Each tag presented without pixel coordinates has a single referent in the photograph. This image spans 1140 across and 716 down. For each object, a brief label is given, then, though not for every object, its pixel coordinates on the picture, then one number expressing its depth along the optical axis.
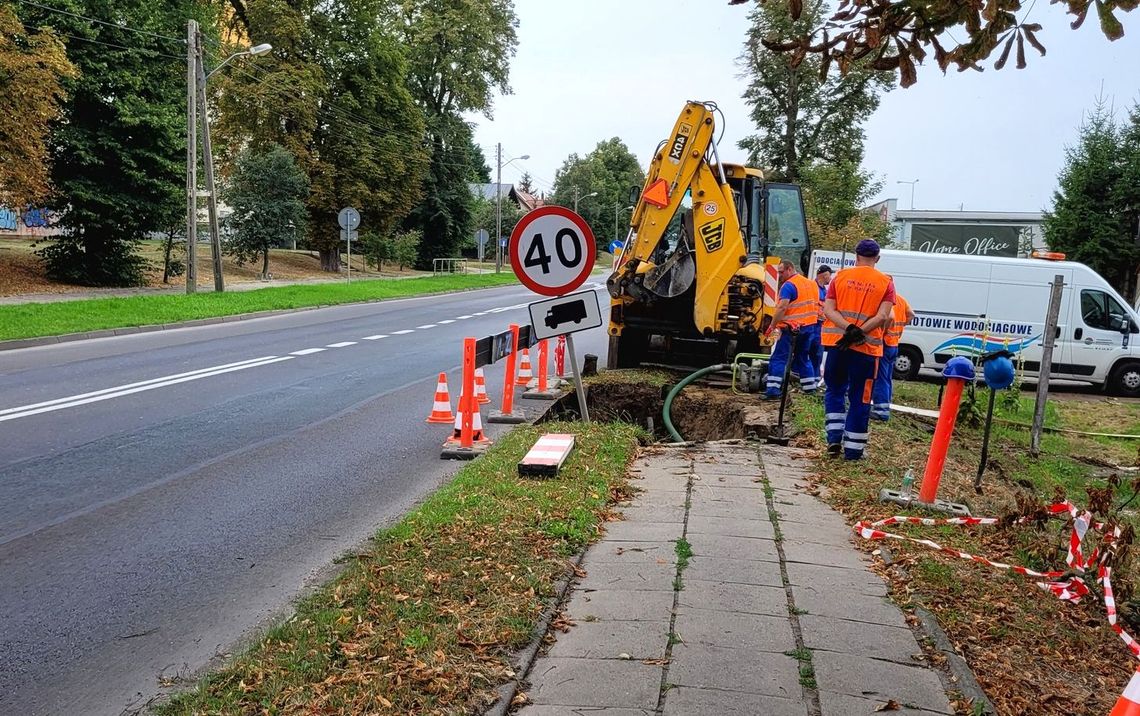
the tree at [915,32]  3.09
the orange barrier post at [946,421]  5.84
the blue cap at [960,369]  5.77
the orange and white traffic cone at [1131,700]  2.03
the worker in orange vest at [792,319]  10.27
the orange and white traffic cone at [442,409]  9.40
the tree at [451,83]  52.50
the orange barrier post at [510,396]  9.59
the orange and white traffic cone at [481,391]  9.71
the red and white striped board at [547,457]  6.37
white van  15.90
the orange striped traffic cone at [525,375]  11.90
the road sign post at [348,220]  31.33
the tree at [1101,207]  25.73
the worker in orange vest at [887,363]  8.41
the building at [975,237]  33.81
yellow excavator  11.19
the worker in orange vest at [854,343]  7.14
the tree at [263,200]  35.94
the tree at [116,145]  26.06
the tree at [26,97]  21.03
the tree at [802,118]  44.72
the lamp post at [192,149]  23.56
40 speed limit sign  7.65
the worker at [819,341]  11.24
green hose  9.72
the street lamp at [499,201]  54.12
